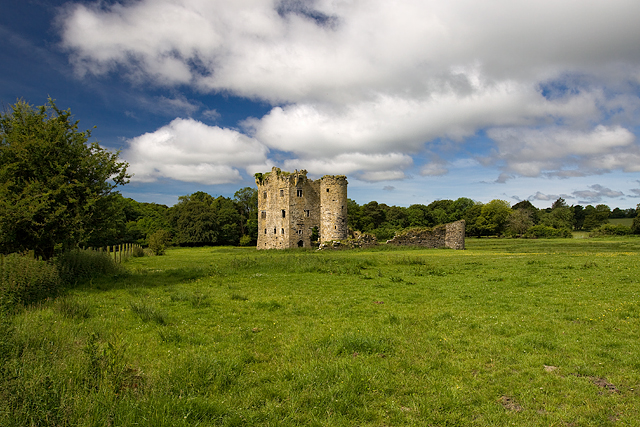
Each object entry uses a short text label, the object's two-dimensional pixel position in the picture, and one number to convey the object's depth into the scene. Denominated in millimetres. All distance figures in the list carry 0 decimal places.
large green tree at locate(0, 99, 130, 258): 13727
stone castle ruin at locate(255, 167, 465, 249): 46406
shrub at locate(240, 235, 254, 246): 68375
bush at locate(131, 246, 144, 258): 35600
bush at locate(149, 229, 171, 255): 40844
